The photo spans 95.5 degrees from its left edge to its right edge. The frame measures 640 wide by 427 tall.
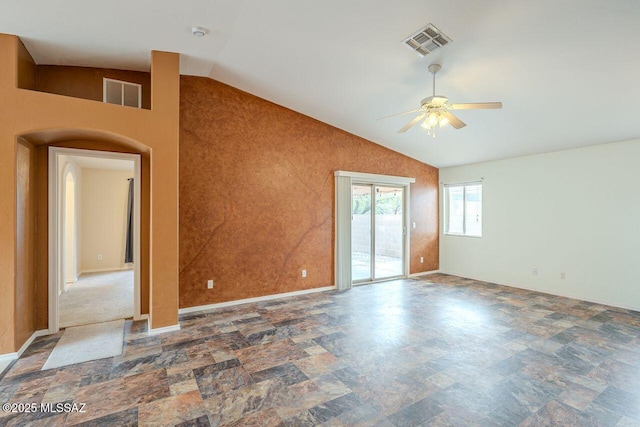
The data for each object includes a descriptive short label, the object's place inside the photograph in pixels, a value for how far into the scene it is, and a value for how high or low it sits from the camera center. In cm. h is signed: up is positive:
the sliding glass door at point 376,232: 601 -42
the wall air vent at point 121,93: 373 +157
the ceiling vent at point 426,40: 274 +170
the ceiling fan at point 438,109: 292 +108
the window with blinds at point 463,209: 654 +9
